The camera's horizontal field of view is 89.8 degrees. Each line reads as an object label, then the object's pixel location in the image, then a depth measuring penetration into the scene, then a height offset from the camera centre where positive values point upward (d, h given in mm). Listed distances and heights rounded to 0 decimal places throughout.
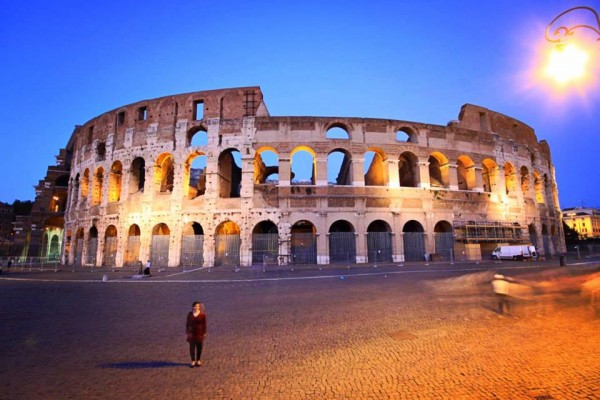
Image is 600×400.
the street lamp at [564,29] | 6596 +4857
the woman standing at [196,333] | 4336 -1275
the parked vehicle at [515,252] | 23297 -912
